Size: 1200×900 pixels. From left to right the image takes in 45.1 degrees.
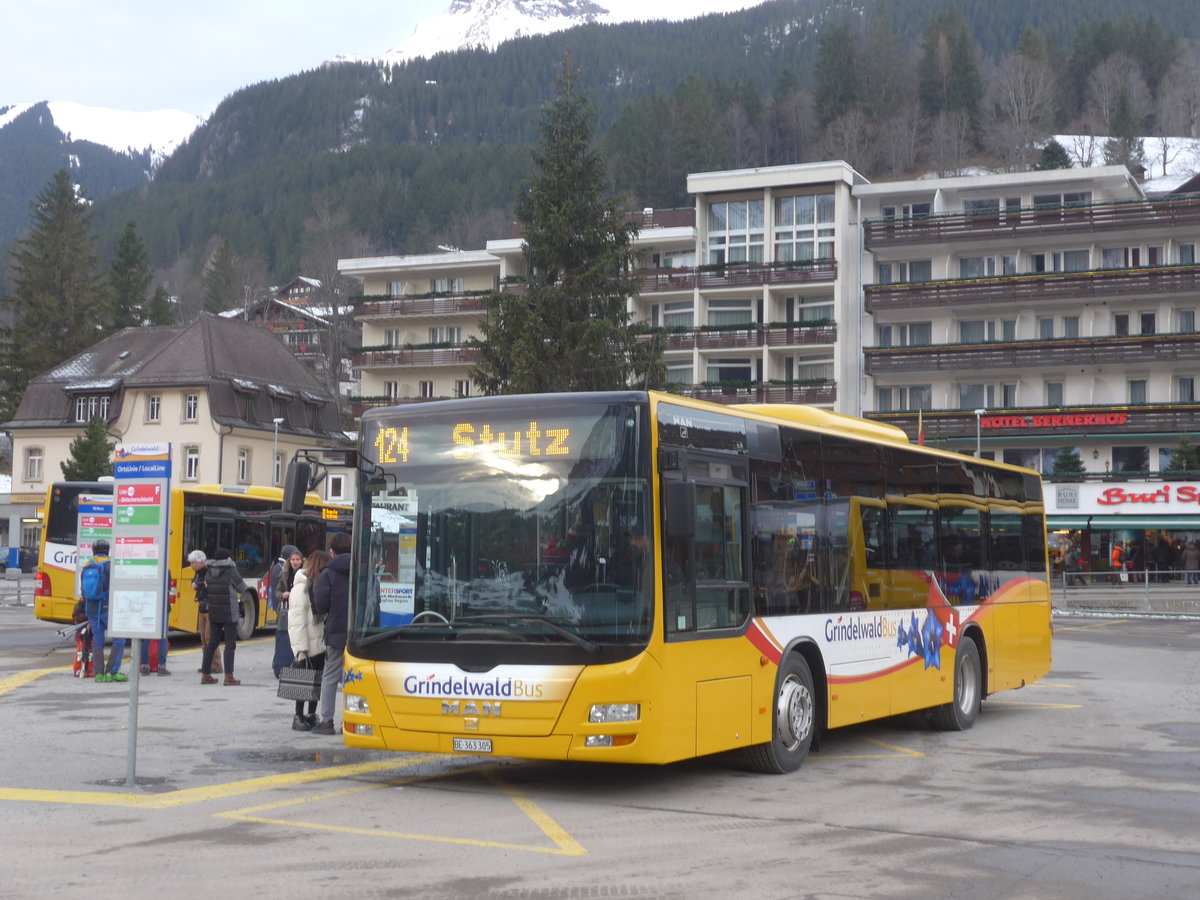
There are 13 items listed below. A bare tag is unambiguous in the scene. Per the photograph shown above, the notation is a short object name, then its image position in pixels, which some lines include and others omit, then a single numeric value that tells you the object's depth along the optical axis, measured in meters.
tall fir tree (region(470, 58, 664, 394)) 45.41
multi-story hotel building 63.66
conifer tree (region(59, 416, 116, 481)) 67.94
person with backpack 18.80
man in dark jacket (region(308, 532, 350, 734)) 13.25
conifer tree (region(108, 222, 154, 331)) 100.00
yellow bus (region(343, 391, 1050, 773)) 9.92
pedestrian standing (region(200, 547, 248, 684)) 18.64
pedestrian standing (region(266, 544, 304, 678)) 16.84
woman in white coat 13.77
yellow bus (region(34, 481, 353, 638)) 26.45
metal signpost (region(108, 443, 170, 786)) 10.70
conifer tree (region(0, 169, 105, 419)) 86.75
